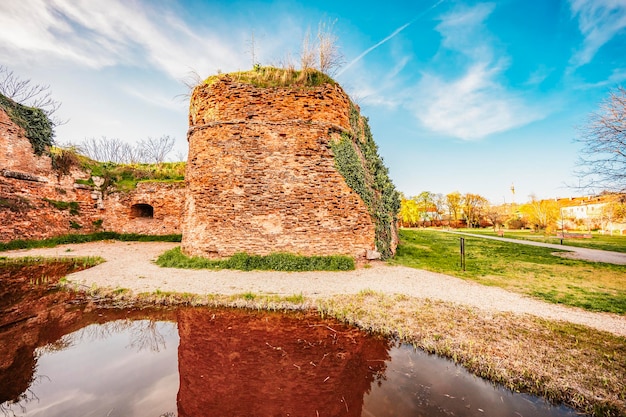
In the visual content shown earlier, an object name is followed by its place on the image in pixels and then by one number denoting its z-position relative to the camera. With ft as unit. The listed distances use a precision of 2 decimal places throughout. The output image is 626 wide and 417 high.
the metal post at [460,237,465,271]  34.24
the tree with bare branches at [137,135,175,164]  107.64
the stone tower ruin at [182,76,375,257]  33.81
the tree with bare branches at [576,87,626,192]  37.50
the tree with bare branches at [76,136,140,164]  124.77
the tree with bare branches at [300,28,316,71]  36.94
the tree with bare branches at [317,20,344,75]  37.21
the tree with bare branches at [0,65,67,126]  54.47
